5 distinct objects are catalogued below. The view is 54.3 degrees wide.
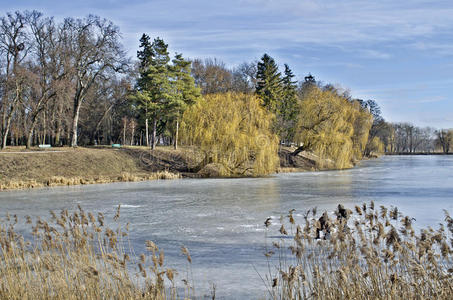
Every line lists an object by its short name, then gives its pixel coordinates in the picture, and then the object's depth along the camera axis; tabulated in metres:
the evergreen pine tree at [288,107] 56.43
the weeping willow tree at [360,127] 50.28
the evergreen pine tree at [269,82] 58.06
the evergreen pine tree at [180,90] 44.91
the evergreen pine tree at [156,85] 45.03
